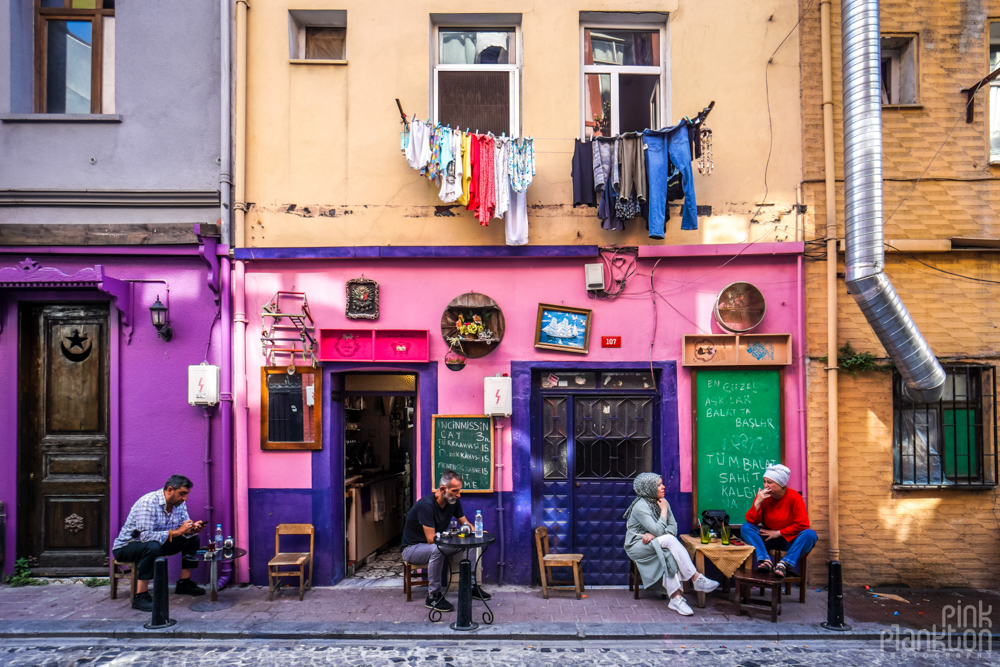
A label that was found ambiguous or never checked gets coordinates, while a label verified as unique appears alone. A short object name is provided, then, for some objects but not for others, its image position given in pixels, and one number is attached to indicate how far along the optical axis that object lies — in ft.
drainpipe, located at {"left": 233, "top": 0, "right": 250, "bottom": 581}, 26.02
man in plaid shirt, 22.71
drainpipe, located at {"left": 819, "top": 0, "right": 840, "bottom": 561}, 25.11
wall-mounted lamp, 25.48
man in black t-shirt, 22.84
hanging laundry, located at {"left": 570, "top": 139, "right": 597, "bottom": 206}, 25.75
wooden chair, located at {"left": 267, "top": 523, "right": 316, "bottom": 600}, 23.85
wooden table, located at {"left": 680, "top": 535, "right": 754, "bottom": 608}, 22.66
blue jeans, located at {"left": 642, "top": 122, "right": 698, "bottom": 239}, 25.32
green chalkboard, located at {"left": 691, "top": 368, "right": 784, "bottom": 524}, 25.88
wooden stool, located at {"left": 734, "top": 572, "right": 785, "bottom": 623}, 21.50
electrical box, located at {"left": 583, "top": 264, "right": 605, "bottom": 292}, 26.03
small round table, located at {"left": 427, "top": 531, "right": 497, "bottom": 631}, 20.50
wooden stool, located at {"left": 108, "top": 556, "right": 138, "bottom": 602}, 23.59
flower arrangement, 25.96
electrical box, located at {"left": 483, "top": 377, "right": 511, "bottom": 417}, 25.44
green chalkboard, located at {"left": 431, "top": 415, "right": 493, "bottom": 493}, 26.04
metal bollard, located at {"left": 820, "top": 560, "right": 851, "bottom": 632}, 20.77
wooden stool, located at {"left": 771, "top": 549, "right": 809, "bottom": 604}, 22.79
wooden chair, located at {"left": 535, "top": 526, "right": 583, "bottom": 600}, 24.11
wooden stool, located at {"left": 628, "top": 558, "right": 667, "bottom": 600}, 24.13
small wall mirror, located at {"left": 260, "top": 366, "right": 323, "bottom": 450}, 26.20
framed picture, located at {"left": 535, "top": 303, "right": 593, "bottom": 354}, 26.30
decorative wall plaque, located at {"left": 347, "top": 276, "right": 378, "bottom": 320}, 26.43
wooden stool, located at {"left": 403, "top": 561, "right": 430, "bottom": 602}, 23.80
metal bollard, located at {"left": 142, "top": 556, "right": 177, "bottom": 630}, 20.84
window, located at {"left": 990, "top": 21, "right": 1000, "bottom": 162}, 27.30
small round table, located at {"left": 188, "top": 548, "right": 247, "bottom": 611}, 22.97
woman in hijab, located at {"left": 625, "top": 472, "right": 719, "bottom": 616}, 22.75
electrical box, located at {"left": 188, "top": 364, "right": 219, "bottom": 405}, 25.20
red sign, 26.40
